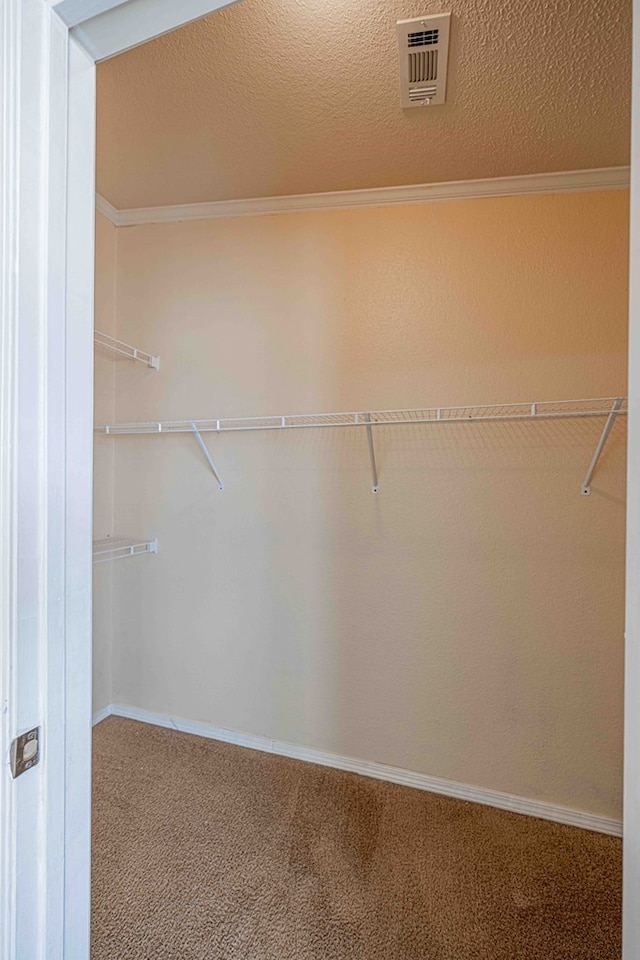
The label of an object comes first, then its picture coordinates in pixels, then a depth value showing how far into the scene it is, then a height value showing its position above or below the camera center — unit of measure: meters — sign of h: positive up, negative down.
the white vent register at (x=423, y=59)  1.22 +1.28
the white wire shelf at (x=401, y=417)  1.70 +0.25
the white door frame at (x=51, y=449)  0.58 +0.03
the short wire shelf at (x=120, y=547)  1.98 -0.39
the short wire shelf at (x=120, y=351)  1.97 +0.62
